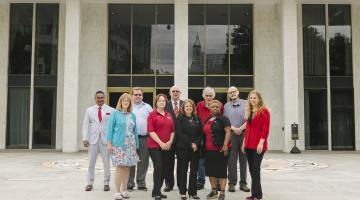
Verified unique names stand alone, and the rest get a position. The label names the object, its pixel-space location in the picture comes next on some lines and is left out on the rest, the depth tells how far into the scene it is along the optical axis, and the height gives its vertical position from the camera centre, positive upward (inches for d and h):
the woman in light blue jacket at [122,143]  283.7 -20.7
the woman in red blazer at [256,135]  272.5 -14.5
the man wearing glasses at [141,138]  320.2 -19.4
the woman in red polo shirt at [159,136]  282.5 -15.7
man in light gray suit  319.3 -17.0
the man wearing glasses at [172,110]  302.8 +2.9
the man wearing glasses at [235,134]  318.7 -16.2
